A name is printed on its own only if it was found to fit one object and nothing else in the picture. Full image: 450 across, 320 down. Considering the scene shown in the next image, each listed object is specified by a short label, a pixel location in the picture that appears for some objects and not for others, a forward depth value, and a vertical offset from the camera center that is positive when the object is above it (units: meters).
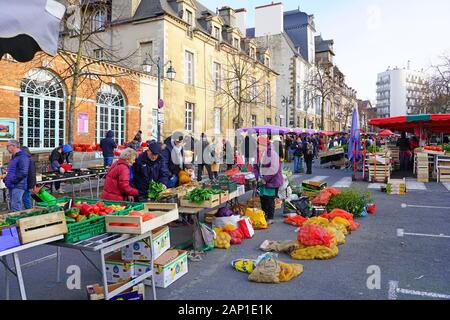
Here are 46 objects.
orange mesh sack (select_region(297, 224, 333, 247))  5.78 -1.35
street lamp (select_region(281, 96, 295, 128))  34.03 +5.27
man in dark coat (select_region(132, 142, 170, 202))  6.40 -0.32
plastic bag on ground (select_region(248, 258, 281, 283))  4.62 -1.53
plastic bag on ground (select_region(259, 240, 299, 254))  5.86 -1.55
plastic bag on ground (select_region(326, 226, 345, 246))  6.31 -1.46
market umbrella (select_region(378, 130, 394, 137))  30.74 +1.38
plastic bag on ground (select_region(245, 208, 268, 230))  7.52 -1.38
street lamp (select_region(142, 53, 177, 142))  18.30 +3.97
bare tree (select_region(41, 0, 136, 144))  12.89 +4.19
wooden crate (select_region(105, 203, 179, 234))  3.85 -0.79
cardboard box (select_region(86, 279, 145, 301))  3.85 -1.51
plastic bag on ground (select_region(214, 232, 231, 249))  6.20 -1.52
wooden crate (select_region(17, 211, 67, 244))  3.26 -0.70
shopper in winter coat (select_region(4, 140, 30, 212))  7.33 -0.44
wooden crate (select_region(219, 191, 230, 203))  6.52 -0.83
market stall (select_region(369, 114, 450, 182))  14.83 +0.06
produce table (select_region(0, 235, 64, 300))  3.15 -0.85
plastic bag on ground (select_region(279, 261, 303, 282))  4.73 -1.58
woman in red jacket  5.76 -0.46
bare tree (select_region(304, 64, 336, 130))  47.57 +9.72
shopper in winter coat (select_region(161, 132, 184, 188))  8.74 -0.18
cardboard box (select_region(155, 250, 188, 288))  4.53 -1.51
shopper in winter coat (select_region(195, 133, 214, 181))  14.52 -0.18
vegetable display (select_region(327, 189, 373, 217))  8.45 -1.18
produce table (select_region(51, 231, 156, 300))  3.51 -0.92
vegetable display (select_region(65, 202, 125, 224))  3.87 -0.67
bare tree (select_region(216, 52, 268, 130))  30.23 +5.78
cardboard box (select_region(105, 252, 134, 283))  4.44 -1.44
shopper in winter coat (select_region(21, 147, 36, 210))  7.59 -0.55
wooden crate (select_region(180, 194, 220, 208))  5.92 -0.85
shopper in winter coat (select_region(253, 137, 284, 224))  7.84 -0.54
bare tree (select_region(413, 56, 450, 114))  28.67 +4.90
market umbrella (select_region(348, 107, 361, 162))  15.56 +0.48
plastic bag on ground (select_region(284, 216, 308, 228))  7.72 -1.48
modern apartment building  119.75 +19.68
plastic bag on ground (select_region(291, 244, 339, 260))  5.57 -1.56
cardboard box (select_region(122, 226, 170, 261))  4.43 -1.20
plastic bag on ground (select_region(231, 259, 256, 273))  5.02 -1.57
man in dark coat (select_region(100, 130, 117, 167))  14.24 +0.10
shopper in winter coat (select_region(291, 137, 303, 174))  18.18 -0.48
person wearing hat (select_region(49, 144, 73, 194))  10.95 -0.20
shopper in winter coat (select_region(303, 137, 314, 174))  17.49 -0.12
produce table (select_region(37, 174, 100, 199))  8.73 -0.70
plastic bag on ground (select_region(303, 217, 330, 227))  6.79 -1.33
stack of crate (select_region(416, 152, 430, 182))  14.87 -0.71
